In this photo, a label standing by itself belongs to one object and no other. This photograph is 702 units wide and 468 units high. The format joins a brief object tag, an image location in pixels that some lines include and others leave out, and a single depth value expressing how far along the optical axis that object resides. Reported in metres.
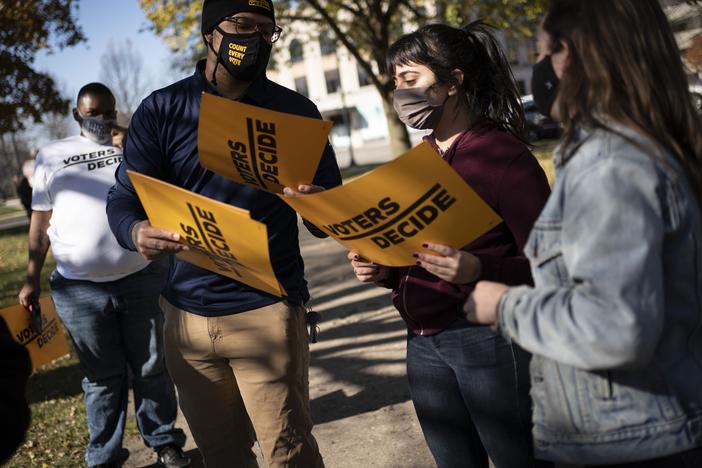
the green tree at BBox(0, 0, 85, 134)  18.00
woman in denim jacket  1.49
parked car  26.94
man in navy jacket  2.77
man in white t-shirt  4.16
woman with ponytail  2.35
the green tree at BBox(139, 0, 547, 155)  17.30
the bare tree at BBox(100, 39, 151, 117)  49.84
